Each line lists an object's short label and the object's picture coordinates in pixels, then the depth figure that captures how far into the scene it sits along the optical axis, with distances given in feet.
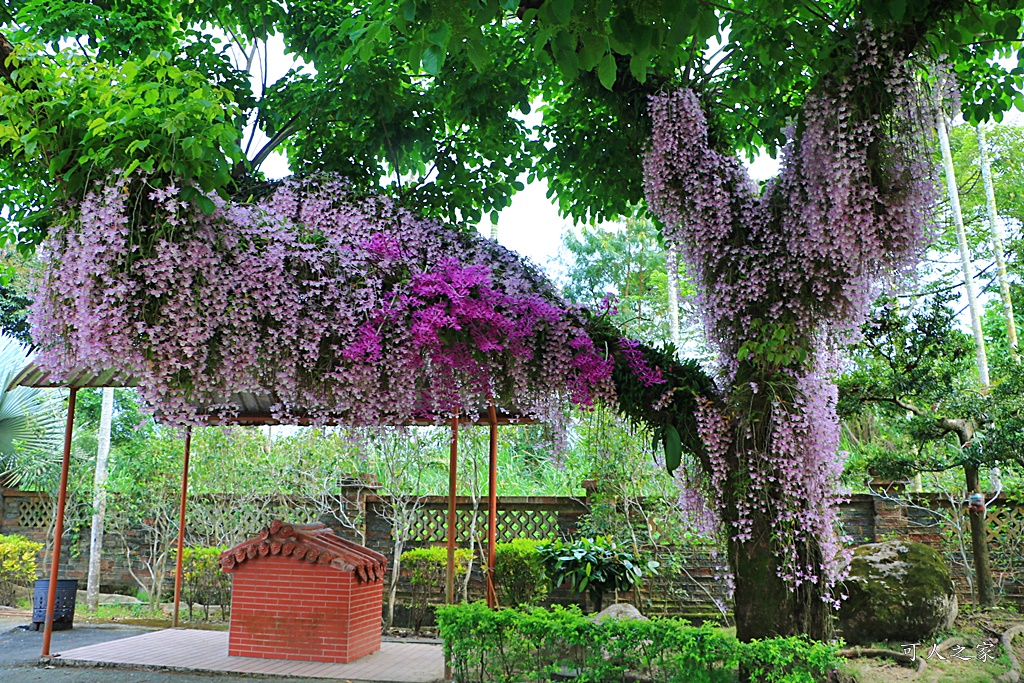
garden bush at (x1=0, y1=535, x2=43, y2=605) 35.22
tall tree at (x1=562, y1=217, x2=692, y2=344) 73.26
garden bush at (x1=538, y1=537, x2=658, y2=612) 23.89
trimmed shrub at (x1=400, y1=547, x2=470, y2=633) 30.81
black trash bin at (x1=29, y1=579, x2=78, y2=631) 28.78
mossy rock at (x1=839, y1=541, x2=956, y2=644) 23.95
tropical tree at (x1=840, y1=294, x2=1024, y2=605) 26.35
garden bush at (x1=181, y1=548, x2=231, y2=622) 33.37
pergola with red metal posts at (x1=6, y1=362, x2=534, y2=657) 21.71
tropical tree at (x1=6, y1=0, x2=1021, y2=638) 13.99
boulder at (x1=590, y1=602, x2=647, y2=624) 25.93
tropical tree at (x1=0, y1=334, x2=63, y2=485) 34.91
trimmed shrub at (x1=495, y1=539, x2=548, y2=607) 28.12
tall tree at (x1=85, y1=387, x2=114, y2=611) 35.86
